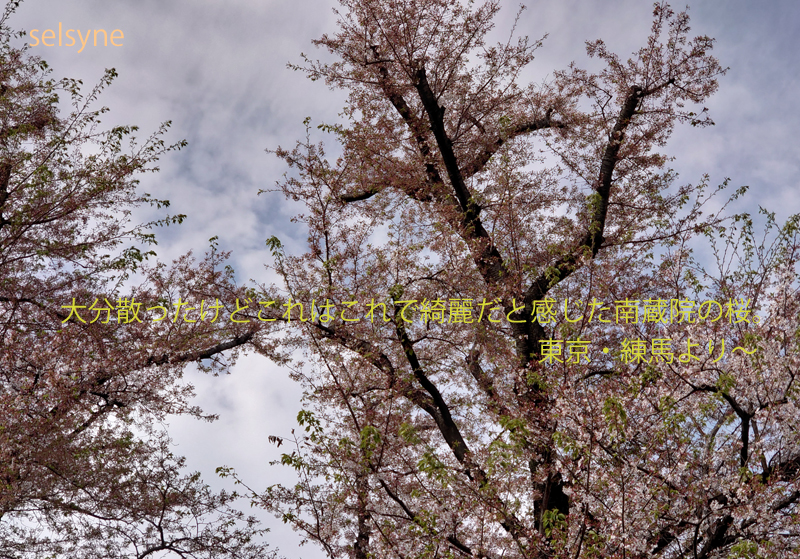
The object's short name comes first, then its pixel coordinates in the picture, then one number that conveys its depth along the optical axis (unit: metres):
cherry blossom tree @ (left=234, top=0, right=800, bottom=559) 5.96
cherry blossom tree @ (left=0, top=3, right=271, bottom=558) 8.67
